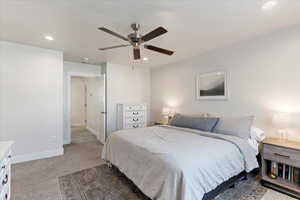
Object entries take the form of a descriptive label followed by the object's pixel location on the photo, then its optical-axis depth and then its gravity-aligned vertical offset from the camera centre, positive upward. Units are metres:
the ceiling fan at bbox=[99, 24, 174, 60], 1.98 +0.84
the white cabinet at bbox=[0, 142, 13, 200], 1.37 -0.72
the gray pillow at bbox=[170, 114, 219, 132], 2.90 -0.50
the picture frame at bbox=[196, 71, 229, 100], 3.29 +0.30
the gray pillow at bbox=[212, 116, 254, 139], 2.49 -0.49
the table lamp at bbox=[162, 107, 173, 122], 4.49 -0.42
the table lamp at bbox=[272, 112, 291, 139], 2.23 -0.36
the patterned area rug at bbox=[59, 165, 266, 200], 2.01 -1.32
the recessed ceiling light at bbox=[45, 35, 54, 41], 2.72 +1.12
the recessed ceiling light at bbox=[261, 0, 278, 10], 1.78 +1.15
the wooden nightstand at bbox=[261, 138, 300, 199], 2.03 -1.01
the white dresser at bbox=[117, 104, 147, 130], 4.42 -0.54
